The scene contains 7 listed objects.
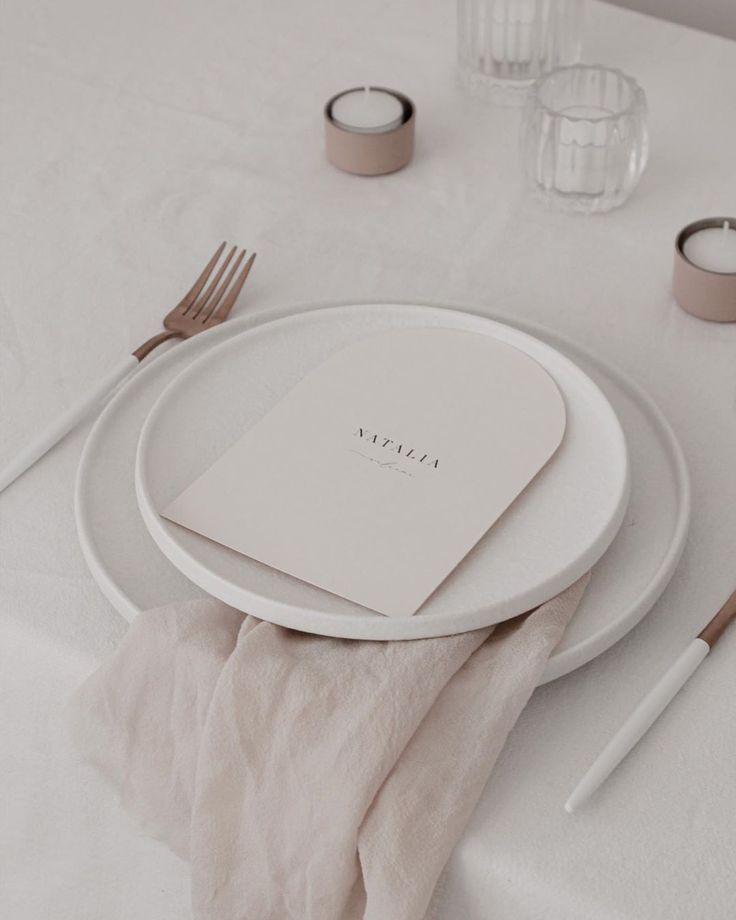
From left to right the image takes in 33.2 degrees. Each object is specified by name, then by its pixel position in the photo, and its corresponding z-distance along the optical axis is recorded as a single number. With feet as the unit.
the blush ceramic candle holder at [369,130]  3.48
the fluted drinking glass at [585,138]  3.25
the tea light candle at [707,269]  2.94
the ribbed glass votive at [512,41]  3.73
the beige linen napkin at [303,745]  1.91
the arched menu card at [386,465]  2.22
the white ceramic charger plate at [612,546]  2.19
